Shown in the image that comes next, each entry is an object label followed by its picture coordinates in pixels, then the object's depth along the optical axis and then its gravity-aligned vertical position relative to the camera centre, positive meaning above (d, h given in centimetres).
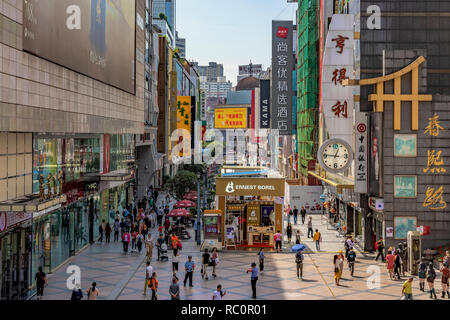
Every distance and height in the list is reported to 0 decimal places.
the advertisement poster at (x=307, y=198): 5631 -398
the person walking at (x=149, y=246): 3075 -489
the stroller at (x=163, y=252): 3117 -533
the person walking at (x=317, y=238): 3541 -505
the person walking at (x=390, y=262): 2684 -497
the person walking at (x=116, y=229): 3875 -503
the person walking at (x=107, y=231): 3750 -497
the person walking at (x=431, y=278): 2309 -496
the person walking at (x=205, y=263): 2678 -507
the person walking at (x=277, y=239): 3491 -504
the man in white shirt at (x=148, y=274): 2342 -494
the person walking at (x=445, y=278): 2350 -499
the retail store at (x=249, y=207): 3625 -324
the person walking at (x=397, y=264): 2702 -504
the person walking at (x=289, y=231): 3805 -497
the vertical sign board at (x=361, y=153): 3453 +39
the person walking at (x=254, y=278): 2295 -493
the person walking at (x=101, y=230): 3769 -503
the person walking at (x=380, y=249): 3206 -516
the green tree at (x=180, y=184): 5491 -267
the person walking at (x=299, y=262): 2691 -501
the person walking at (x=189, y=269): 2472 -495
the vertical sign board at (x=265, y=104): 8394 +863
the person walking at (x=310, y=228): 4072 -504
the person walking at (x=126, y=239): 3350 -496
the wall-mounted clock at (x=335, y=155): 3631 +27
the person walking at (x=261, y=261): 2753 -514
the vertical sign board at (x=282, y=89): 6925 +864
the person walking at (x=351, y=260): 2774 -502
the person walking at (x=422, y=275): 2448 -508
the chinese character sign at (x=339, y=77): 3831 +576
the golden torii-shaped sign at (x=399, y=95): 3275 +383
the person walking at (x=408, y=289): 2114 -491
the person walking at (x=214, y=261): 2701 -497
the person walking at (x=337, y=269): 2530 -499
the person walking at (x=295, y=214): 4879 -487
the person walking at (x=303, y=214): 4948 -494
